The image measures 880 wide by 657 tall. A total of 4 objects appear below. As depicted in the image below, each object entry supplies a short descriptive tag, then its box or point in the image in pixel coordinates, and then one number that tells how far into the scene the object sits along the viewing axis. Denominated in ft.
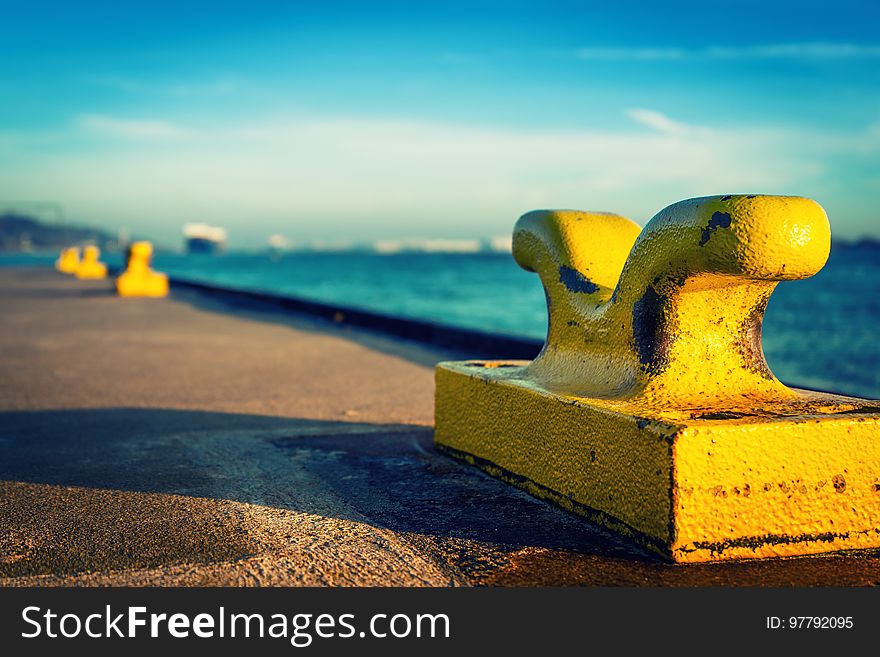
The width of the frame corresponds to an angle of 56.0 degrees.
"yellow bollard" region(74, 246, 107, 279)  98.99
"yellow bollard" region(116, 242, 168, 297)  60.70
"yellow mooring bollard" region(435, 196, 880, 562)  8.45
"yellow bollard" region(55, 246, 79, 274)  109.19
